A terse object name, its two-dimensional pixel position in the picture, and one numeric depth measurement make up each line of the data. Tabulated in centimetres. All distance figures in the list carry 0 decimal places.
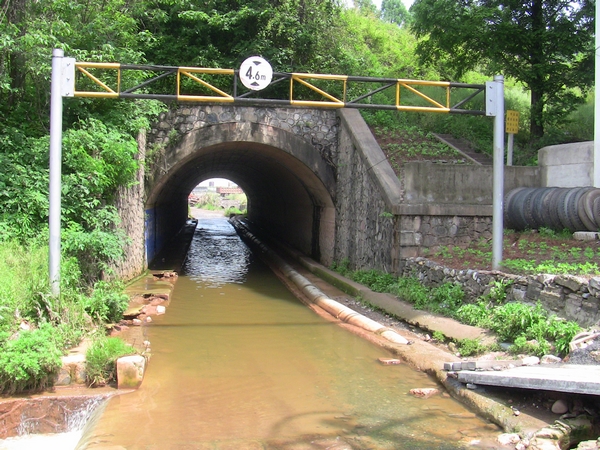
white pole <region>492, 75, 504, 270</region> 895
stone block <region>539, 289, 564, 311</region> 690
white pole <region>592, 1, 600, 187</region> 1169
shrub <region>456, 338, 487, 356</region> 707
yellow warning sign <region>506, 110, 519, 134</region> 1459
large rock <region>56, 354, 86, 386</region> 616
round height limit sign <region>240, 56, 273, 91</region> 877
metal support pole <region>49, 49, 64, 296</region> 774
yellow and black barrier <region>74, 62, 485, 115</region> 854
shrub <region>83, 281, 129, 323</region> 815
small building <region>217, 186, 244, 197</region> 7244
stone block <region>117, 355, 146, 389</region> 613
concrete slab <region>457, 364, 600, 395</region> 471
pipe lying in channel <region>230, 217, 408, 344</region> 842
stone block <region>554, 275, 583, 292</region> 663
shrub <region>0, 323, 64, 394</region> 562
